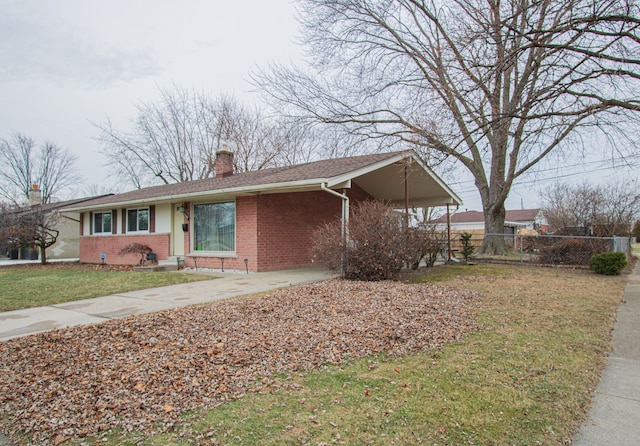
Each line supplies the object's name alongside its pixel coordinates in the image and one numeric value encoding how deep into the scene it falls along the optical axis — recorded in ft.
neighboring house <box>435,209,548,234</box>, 127.58
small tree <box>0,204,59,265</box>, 53.21
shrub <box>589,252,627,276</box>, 36.83
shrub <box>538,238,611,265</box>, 42.11
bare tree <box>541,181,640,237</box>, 62.03
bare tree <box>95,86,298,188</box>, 89.35
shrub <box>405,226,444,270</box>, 31.24
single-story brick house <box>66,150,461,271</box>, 36.50
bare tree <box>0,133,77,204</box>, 118.73
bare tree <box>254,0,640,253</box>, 21.57
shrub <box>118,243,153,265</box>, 45.98
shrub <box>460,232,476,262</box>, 45.50
